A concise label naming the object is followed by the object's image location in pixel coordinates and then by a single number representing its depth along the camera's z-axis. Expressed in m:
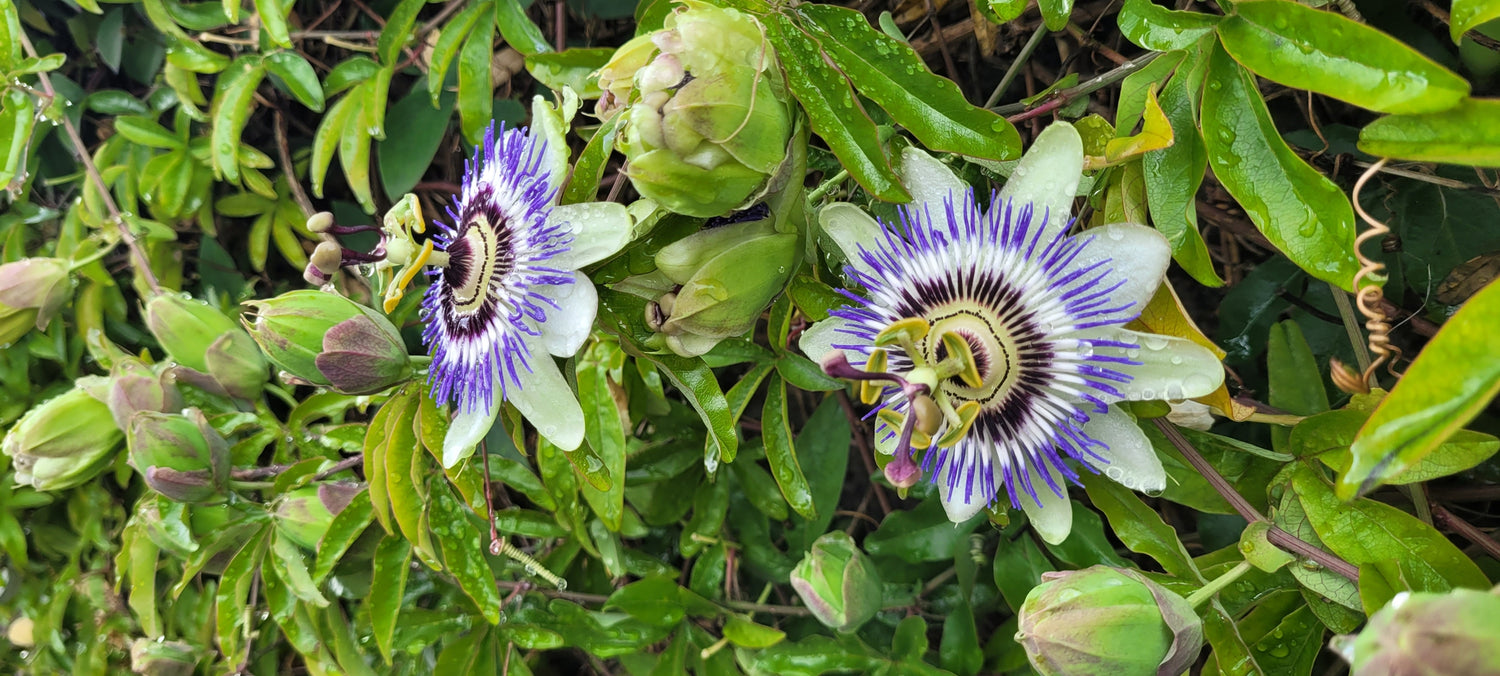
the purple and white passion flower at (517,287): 0.53
